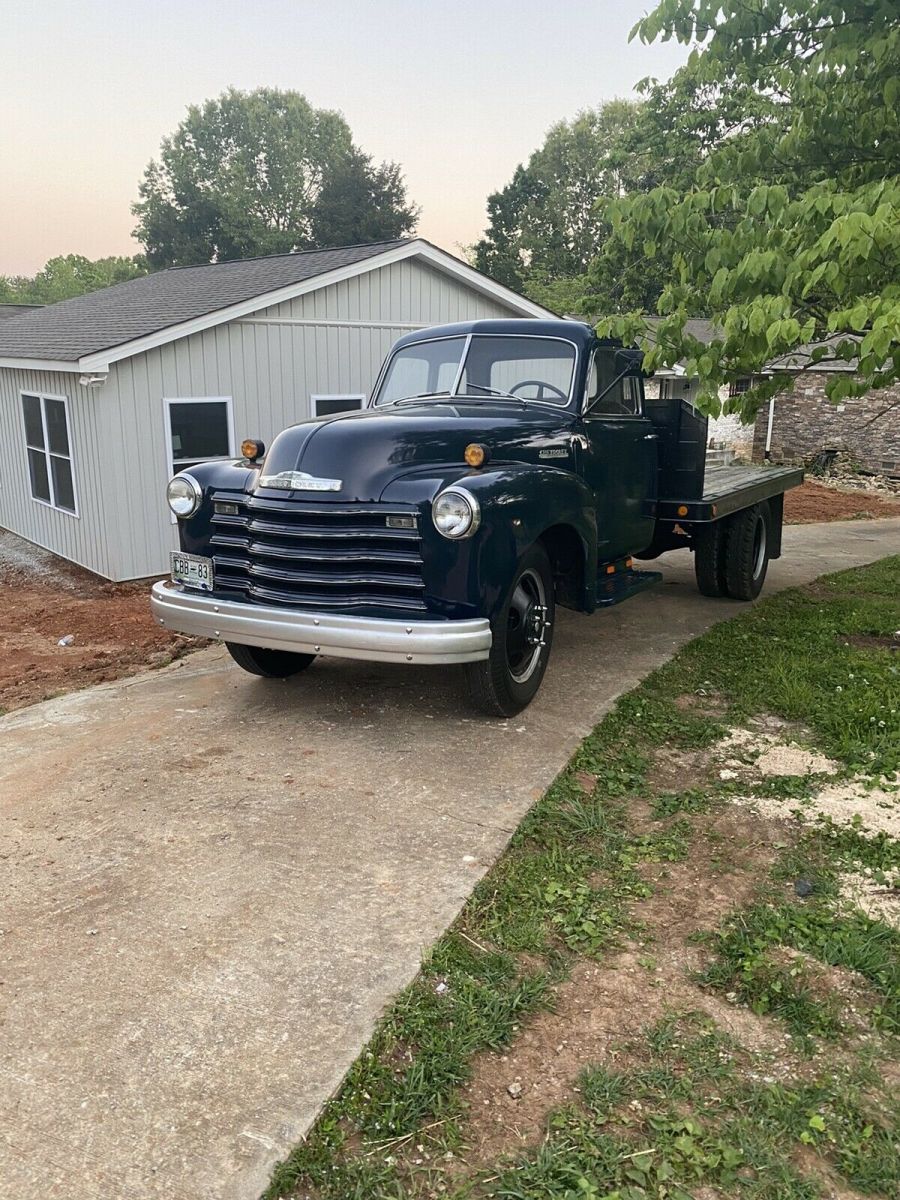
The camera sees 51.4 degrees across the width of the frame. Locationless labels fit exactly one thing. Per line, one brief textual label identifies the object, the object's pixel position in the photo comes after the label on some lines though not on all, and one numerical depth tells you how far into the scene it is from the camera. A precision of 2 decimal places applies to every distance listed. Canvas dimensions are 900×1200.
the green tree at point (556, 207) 50.56
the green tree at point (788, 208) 4.61
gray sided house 10.36
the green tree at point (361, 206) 47.84
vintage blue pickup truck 4.77
